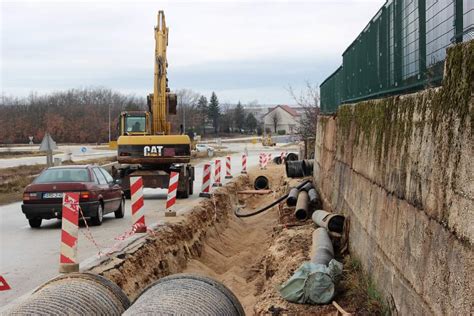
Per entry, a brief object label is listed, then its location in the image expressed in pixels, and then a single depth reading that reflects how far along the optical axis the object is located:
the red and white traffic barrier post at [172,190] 16.59
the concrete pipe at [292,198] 14.73
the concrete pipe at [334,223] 9.93
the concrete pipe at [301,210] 12.91
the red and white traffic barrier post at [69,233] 9.78
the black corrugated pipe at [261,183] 27.91
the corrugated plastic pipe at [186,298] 5.18
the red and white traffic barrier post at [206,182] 22.28
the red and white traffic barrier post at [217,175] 26.67
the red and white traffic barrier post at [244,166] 36.54
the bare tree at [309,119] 31.61
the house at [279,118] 162.00
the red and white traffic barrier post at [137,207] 12.99
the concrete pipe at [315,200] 13.93
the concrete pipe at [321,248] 8.00
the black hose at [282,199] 16.20
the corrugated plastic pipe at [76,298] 5.47
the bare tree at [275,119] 162.00
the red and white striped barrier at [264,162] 40.69
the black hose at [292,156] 31.52
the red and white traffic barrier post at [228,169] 32.89
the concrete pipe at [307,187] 15.69
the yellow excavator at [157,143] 22.81
